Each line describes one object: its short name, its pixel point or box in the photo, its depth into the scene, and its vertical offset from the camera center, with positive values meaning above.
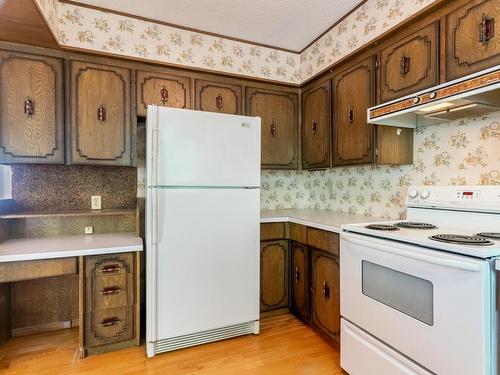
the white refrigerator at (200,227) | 1.92 -0.28
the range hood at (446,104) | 1.26 +0.42
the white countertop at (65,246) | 1.81 -0.40
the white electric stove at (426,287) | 1.07 -0.45
